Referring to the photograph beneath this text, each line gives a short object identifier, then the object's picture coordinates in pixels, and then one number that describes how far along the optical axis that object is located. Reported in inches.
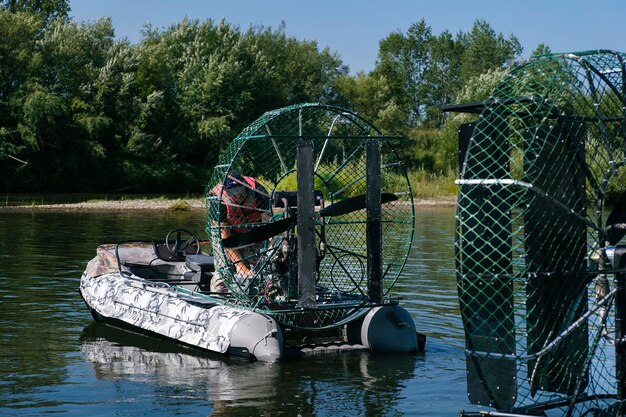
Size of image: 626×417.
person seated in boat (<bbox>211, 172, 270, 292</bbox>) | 447.2
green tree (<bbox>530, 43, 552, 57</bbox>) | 3681.1
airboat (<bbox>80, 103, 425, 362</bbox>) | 414.9
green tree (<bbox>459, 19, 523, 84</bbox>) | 3752.5
